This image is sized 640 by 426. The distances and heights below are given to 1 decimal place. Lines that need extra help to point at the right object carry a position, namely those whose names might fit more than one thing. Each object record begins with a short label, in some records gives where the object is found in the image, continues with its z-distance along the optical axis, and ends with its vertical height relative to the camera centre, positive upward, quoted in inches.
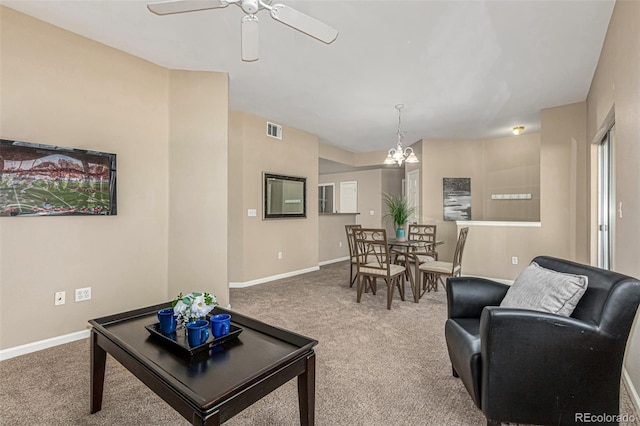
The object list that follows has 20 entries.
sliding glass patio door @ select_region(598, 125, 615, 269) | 124.1 +5.3
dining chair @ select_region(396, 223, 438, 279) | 167.8 -16.7
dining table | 155.1 -19.9
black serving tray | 57.5 -24.8
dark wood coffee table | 45.7 -26.5
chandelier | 167.6 +31.7
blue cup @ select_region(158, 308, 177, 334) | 63.6 -22.4
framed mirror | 199.2 +11.8
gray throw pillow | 61.2 -16.4
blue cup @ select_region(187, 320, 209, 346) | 57.9 -22.7
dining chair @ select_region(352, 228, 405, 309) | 145.6 -24.7
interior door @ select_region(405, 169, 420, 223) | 254.4 +18.4
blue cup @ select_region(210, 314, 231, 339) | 62.0 -22.7
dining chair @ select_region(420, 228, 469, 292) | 153.3 -26.7
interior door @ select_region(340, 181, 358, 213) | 349.7 +19.2
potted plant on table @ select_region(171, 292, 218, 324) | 63.2 -19.5
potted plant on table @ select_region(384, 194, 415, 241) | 179.3 -1.3
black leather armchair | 55.1 -26.3
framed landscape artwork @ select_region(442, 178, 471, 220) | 245.3 +12.6
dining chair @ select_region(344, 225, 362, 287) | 173.3 -21.6
